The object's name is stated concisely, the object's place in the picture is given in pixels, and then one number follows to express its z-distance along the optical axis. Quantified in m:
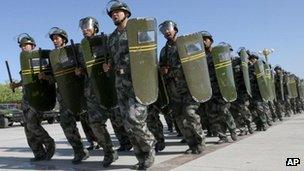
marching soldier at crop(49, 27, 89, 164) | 4.61
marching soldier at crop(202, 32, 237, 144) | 5.91
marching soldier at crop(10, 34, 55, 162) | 4.89
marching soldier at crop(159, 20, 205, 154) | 4.81
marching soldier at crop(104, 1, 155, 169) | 3.94
